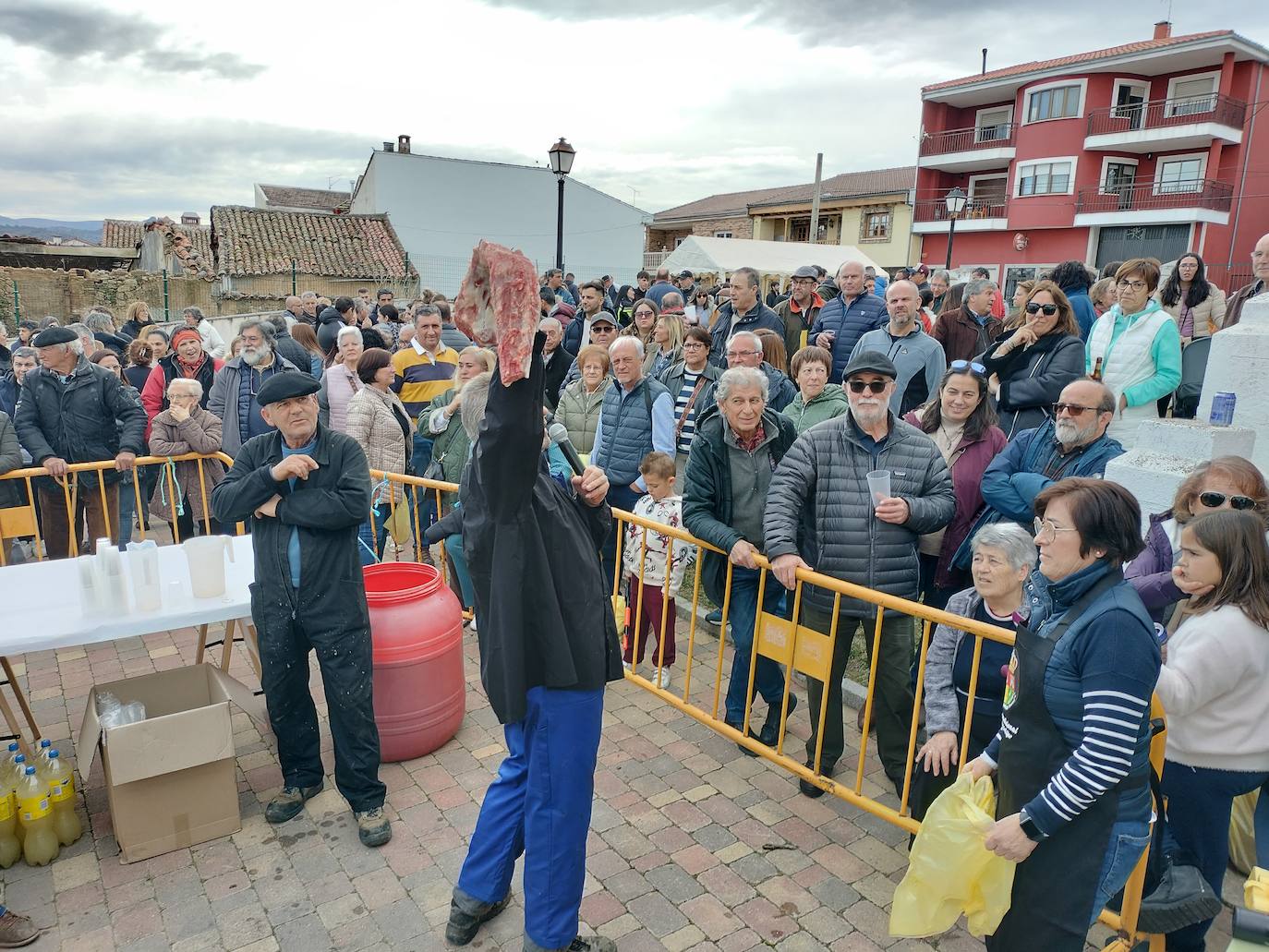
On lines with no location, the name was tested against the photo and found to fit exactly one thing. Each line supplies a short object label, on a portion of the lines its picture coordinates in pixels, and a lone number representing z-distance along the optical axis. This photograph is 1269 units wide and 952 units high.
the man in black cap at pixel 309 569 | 3.55
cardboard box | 3.44
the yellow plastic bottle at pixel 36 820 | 3.46
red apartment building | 29.50
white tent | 26.88
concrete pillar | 4.94
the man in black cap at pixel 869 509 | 3.78
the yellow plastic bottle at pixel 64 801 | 3.55
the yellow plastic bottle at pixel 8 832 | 3.45
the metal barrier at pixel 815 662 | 3.03
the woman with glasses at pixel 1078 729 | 2.23
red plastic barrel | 4.13
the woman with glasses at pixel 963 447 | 4.43
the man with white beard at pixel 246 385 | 6.86
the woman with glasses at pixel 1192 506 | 3.10
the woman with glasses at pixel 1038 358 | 4.92
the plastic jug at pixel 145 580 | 3.81
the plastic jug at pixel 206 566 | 3.92
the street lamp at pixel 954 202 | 22.67
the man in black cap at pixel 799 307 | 9.66
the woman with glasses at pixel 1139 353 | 5.18
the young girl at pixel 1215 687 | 2.76
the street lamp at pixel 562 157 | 13.02
